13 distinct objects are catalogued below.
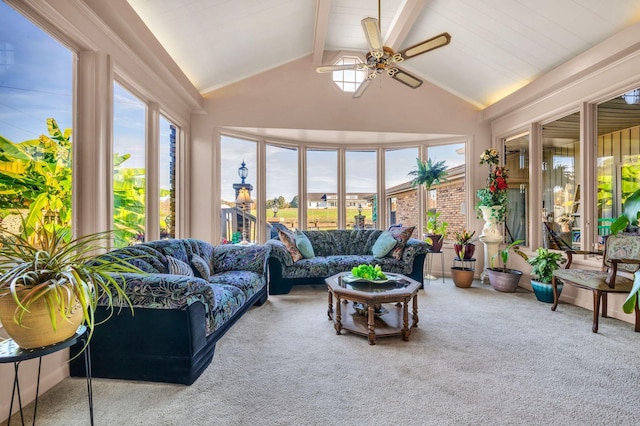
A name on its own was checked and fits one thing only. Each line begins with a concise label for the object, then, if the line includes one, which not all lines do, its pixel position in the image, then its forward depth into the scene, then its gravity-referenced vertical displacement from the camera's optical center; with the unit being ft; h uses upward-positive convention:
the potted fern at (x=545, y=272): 12.01 -2.38
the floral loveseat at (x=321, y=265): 13.33 -2.34
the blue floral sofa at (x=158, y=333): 6.10 -2.52
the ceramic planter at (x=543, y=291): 11.98 -3.16
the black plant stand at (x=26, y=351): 3.87 -1.85
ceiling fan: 8.45 +4.93
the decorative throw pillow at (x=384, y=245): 14.11 -1.51
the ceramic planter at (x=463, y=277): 14.35 -3.08
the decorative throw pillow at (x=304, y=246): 14.23 -1.59
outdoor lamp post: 16.55 +2.33
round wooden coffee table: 8.25 -2.76
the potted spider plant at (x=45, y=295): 3.93 -1.09
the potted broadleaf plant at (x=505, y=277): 13.60 -2.94
